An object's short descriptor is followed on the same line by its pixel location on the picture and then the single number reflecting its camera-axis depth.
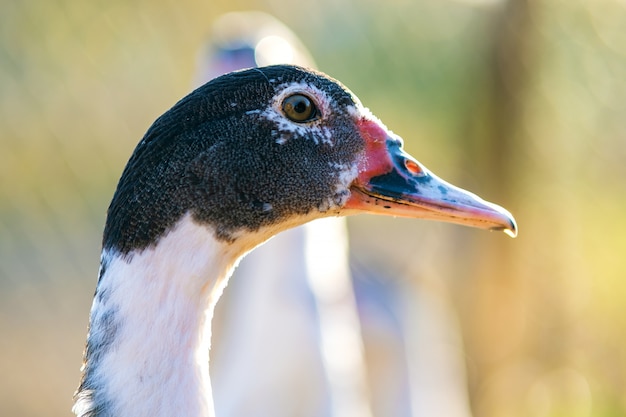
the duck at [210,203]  2.78
